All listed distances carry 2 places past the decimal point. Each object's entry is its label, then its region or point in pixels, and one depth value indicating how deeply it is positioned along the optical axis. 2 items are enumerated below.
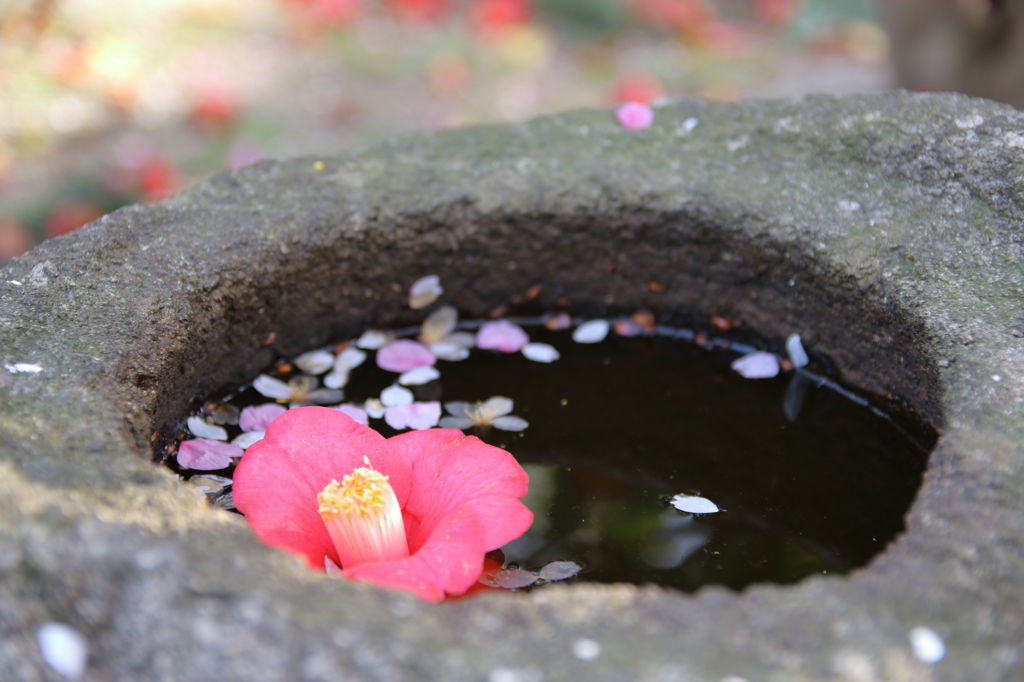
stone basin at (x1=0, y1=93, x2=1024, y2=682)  0.67
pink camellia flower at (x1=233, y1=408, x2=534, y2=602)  0.71
